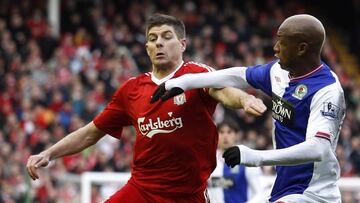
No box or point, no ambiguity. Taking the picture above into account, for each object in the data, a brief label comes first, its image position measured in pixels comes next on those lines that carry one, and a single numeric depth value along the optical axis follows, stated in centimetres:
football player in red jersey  1338
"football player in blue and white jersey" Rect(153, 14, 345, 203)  1126
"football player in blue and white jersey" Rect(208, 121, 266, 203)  1831
